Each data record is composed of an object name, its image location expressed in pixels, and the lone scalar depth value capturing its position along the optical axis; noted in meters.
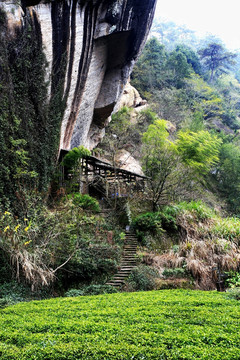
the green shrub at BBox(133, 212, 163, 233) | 11.07
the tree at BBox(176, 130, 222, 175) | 15.04
